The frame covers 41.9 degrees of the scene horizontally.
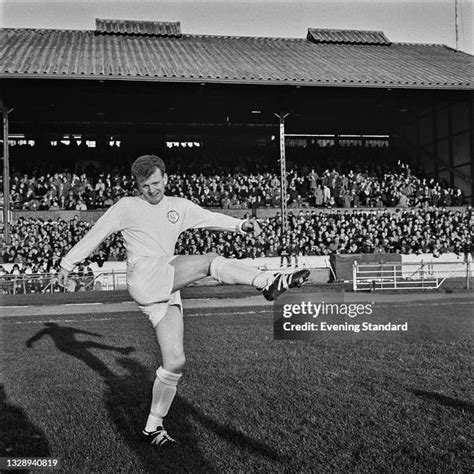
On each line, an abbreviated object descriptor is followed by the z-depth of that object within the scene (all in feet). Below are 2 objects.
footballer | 16.97
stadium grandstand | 85.15
